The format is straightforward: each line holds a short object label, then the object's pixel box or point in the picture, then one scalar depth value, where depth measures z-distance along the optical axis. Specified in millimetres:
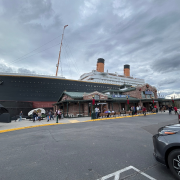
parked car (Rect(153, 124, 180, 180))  2488
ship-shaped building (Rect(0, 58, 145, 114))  28578
